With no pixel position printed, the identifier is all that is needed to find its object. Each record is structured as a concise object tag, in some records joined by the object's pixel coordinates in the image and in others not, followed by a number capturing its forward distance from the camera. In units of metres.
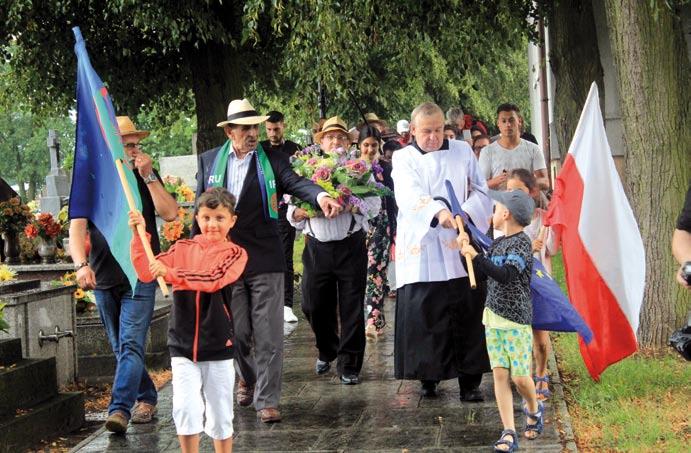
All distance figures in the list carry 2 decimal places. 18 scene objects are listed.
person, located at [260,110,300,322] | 11.98
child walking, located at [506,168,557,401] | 7.87
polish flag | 8.51
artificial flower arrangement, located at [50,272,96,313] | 11.32
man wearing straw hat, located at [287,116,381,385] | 9.34
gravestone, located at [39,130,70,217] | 25.11
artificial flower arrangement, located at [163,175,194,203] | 14.82
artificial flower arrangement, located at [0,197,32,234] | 14.26
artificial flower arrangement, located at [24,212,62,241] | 13.53
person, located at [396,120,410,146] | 14.40
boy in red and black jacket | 6.36
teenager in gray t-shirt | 10.14
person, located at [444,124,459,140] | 13.18
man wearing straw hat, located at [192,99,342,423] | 8.19
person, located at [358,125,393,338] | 11.38
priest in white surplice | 8.33
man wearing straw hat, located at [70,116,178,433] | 7.76
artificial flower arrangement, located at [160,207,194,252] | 13.14
